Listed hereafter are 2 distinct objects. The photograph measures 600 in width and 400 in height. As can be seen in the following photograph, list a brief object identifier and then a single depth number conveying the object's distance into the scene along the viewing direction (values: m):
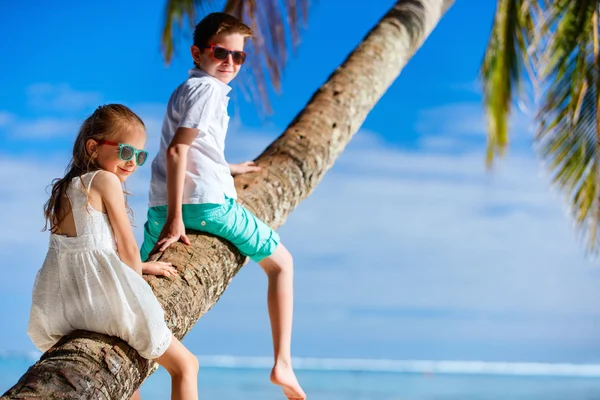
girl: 2.52
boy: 3.22
